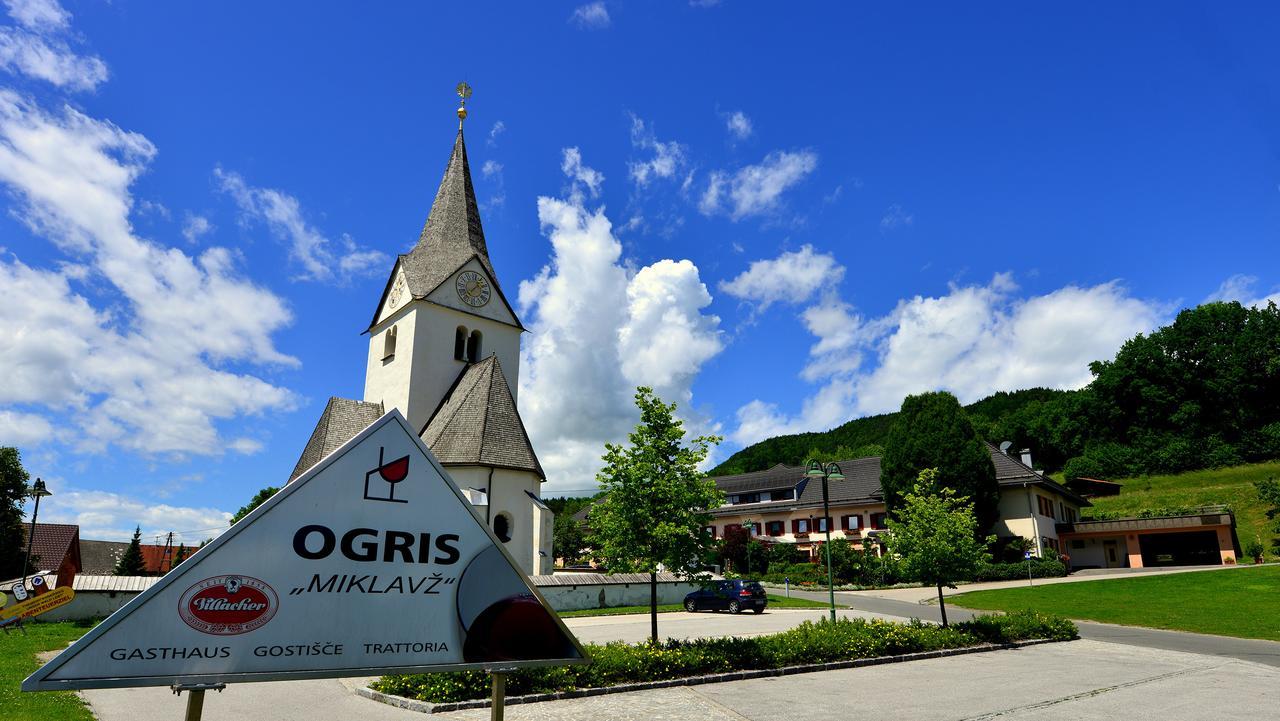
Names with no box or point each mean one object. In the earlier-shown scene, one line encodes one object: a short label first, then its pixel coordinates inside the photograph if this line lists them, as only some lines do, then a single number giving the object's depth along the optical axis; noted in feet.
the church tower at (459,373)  96.37
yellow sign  66.90
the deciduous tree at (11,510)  154.81
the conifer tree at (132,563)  203.00
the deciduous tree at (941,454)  140.05
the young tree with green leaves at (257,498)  191.98
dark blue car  90.38
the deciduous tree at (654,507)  48.11
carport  145.48
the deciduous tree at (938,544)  62.13
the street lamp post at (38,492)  109.91
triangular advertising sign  14.37
